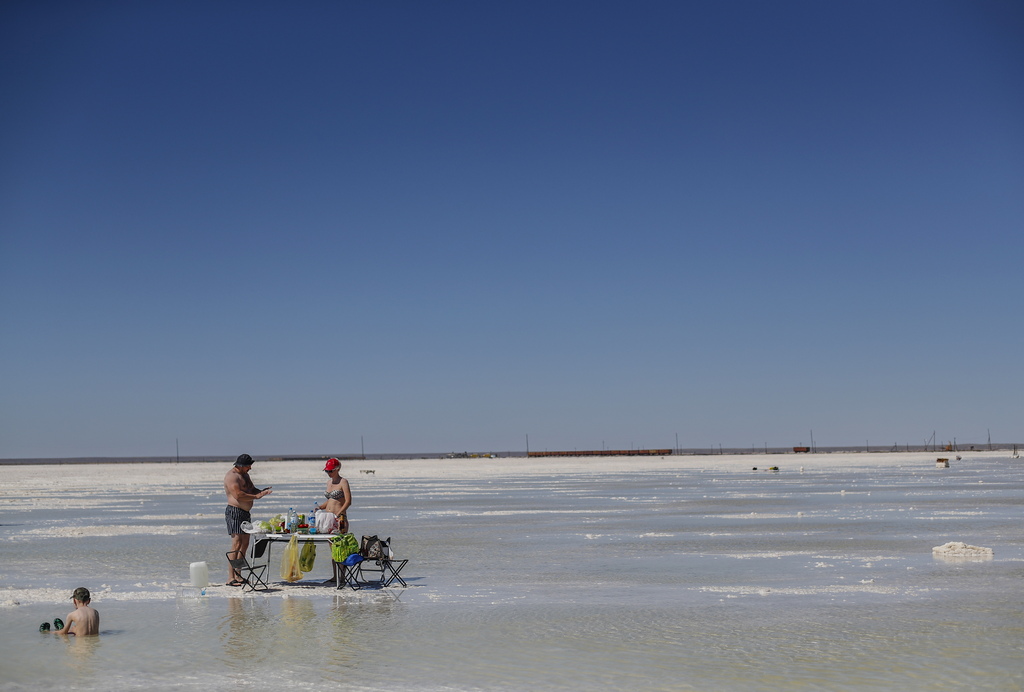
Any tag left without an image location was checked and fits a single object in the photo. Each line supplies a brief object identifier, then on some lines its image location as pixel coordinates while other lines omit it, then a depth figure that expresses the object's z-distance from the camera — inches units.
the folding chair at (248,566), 618.2
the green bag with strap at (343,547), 606.5
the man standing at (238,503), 629.0
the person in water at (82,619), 471.2
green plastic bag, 634.8
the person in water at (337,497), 629.0
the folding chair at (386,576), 613.0
